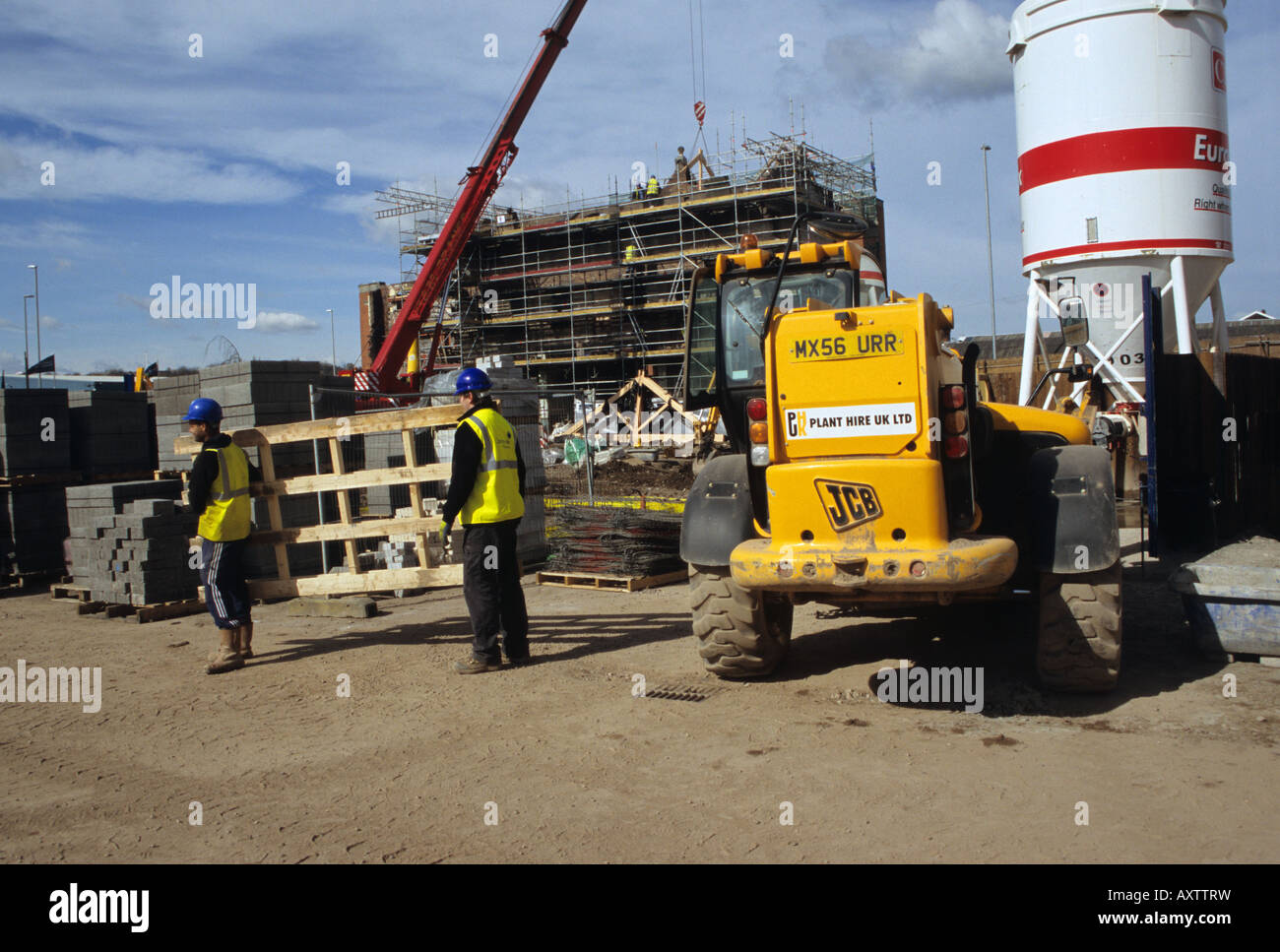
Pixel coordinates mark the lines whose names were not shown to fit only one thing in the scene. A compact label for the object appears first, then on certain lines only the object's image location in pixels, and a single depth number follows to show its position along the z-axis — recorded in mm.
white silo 11914
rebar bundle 10641
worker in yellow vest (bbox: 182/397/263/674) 7582
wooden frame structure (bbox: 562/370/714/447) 32062
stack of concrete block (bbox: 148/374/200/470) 12062
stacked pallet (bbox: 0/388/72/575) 12672
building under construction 37281
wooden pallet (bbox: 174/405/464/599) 8102
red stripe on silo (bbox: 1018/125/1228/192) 11969
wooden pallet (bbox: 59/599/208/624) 9875
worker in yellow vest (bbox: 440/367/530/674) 7117
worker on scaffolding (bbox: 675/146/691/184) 39844
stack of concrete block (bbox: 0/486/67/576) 12656
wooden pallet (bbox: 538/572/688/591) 10523
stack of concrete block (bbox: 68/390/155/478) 13430
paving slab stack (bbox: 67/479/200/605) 10055
